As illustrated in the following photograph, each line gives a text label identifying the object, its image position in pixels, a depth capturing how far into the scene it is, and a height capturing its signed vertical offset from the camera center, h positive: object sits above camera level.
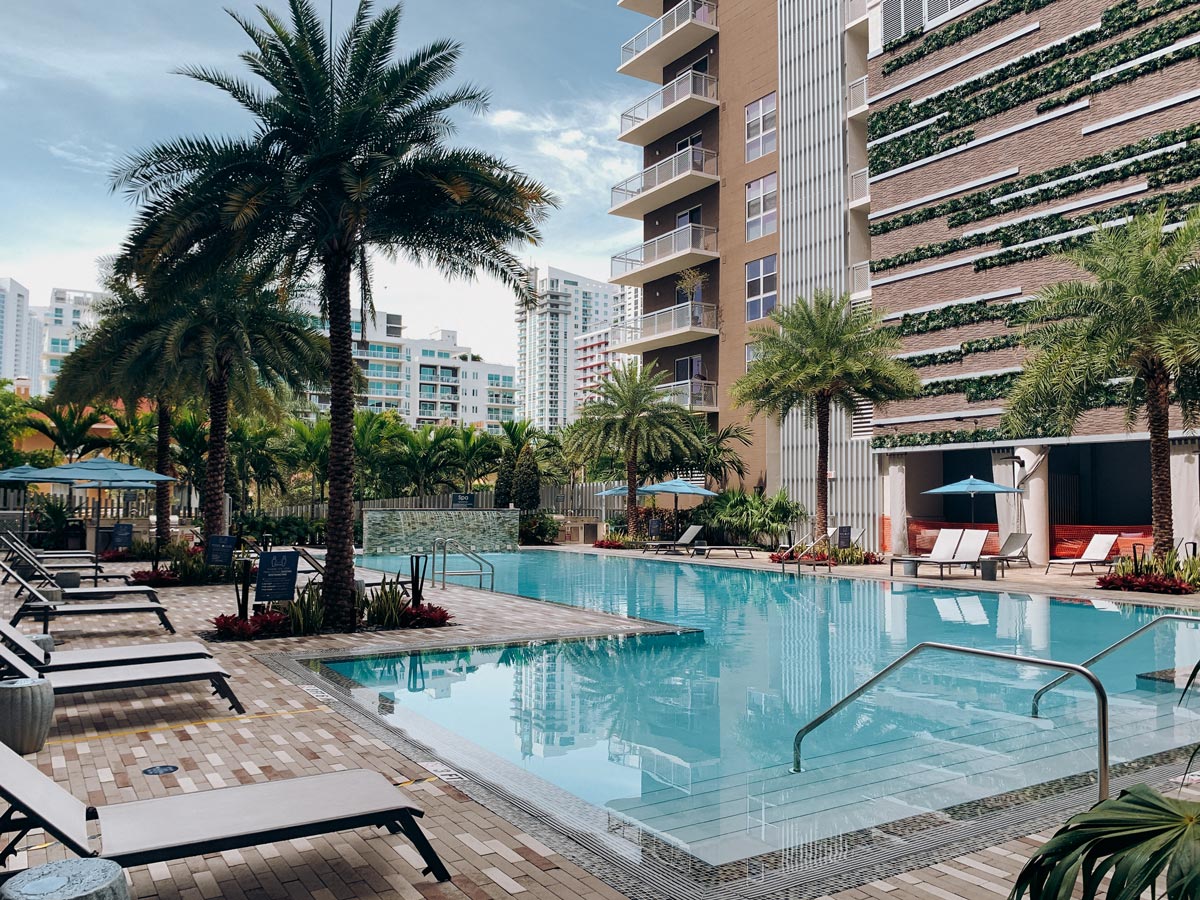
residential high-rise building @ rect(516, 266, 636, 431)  192.18 +41.49
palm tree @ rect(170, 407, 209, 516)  34.59 +1.98
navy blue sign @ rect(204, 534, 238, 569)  18.03 -1.01
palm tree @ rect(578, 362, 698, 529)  32.09 +2.58
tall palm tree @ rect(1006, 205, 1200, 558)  17.44 +3.07
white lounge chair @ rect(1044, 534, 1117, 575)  21.97 -1.32
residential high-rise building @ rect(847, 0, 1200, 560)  22.80 +8.19
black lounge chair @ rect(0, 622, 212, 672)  7.87 -1.42
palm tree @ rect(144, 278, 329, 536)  20.06 +3.40
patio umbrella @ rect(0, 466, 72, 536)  21.92 +0.58
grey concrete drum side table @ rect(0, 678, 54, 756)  6.23 -1.46
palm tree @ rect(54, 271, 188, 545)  20.78 +3.13
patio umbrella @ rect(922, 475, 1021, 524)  22.95 +0.19
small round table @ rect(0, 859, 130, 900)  2.85 -1.22
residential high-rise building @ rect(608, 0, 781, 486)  35.56 +12.71
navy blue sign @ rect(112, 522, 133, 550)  24.36 -0.96
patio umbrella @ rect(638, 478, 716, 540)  30.59 +0.26
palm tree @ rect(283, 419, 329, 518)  37.97 +2.05
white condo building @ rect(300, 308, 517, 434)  122.50 +16.42
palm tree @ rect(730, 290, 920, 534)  24.92 +3.48
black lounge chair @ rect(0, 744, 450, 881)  3.76 -1.43
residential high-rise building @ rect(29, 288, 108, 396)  125.38 +28.81
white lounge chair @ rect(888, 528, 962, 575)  22.94 -1.27
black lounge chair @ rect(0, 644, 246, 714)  7.33 -1.47
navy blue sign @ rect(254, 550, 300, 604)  11.72 -1.00
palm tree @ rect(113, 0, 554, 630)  12.30 +4.44
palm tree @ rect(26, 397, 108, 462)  36.12 +2.75
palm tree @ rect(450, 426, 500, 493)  39.84 +2.00
